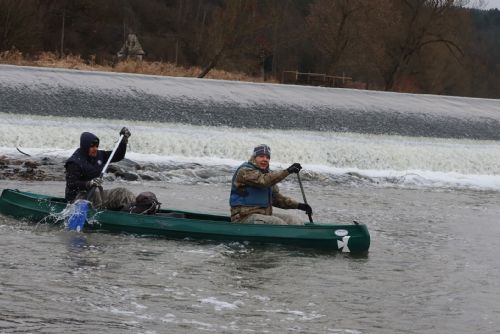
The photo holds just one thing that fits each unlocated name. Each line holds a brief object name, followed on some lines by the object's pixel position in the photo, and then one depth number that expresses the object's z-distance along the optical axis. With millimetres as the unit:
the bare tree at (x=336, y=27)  43688
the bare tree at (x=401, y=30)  45094
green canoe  12609
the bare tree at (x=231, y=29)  40438
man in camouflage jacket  12508
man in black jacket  13195
